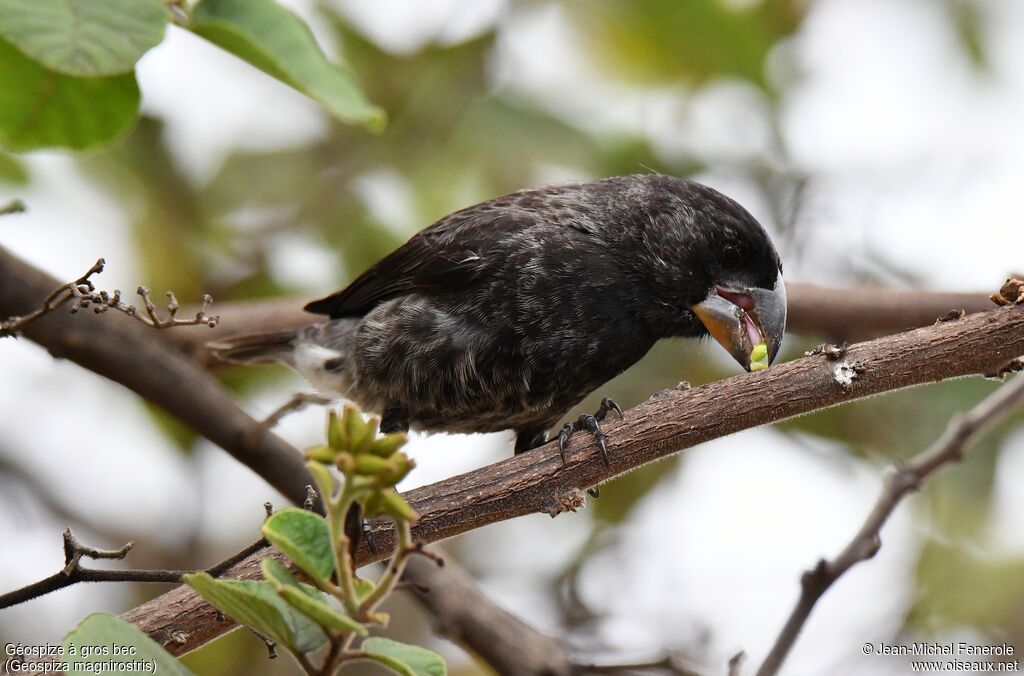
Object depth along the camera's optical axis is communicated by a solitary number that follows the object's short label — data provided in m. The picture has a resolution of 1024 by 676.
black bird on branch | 6.62
